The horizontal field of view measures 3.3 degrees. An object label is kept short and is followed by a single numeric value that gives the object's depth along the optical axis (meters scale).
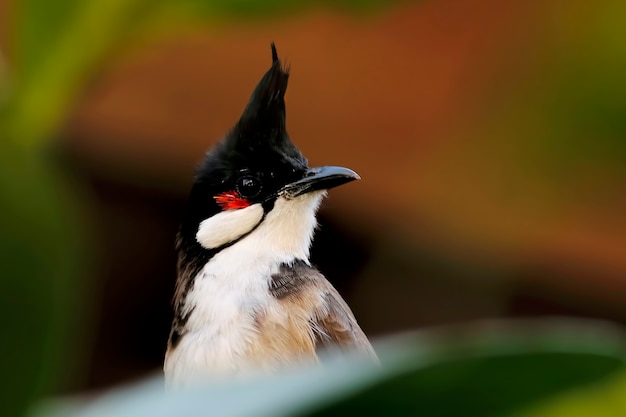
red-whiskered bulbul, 2.33
